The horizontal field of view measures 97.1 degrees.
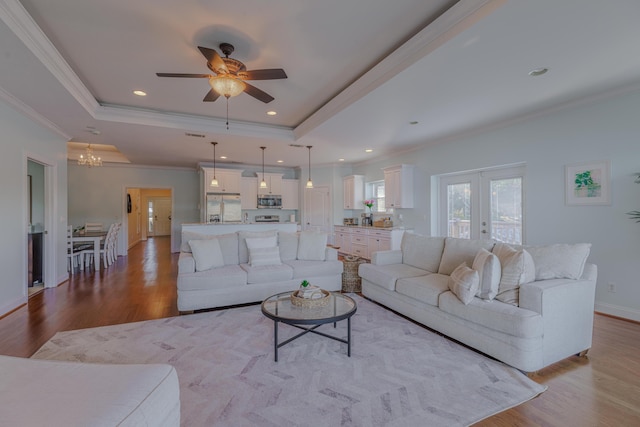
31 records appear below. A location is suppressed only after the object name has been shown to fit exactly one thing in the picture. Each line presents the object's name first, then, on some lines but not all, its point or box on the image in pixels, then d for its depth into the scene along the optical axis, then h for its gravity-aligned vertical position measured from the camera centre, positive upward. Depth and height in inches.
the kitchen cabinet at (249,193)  331.0 +20.7
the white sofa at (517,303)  88.1 -31.9
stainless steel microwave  338.3 +11.3
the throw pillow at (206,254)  148.7 -23.4
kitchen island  195.2 -12.4
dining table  241.0 -24.9
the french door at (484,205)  181.3 +4.5
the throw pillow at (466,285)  100.3 -26.7
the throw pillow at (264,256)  160.2 -26.2
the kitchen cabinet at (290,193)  347.9 +21.5
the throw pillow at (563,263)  99.8 -18.3
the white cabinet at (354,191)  312.2 +21.8
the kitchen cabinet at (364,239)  251.1 -28.0
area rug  71.1 -50.7
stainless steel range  347.9 -9.3
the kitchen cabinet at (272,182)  334.7 +33.8
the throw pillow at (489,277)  98.7 -23.1
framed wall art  137.6 +14.2
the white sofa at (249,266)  139.4 -31.5
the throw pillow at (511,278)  96.2 -23.1
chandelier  253.2 +45.7
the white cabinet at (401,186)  245.1 +22.1
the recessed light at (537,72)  113.6 +57.1
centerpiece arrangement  104.0 -32.7
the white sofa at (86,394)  38.5 -28.2
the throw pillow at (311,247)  177.9 -23.0
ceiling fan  102.3 +50.3
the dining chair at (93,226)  302.4 -17.2
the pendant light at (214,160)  229.3 +54.4
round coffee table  93.4 -35.9
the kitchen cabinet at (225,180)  310.0 +33.7
